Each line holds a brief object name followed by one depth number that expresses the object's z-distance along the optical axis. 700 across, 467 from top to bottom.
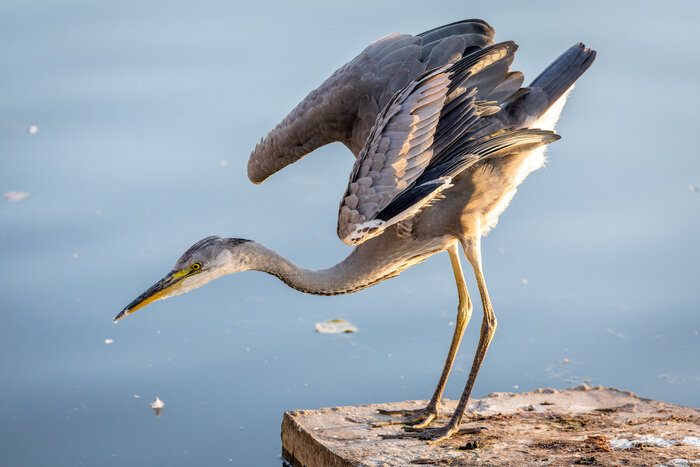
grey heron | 9.35
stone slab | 9.59
